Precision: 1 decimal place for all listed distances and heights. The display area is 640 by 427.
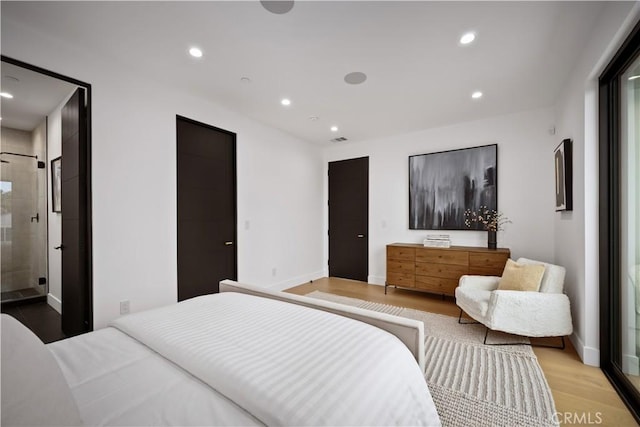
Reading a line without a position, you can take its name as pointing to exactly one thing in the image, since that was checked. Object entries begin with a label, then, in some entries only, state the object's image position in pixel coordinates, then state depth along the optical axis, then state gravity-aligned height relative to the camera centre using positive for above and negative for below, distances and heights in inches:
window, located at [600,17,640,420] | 68.1 -2.9
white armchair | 90.5 -34.1
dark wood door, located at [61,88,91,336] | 92.1 -1.5
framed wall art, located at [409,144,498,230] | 150.9 +15.6
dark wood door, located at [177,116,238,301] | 122.7 +3.2
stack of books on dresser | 154.1 -16.9
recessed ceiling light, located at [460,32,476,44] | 81.7 +53.9
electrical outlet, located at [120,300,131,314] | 99.3 -34.4
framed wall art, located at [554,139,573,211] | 100.1 +13.4
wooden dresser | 133.7 -28.4
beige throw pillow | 99.2 -25.2
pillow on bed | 24.9 -18.3
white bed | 33.0 -23.7
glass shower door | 93.7 +0.3
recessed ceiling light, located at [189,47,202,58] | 89.5 +54.8
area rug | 62.1 -47.3
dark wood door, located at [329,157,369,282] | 193.8 -4.6
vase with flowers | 141.6 -4.7
